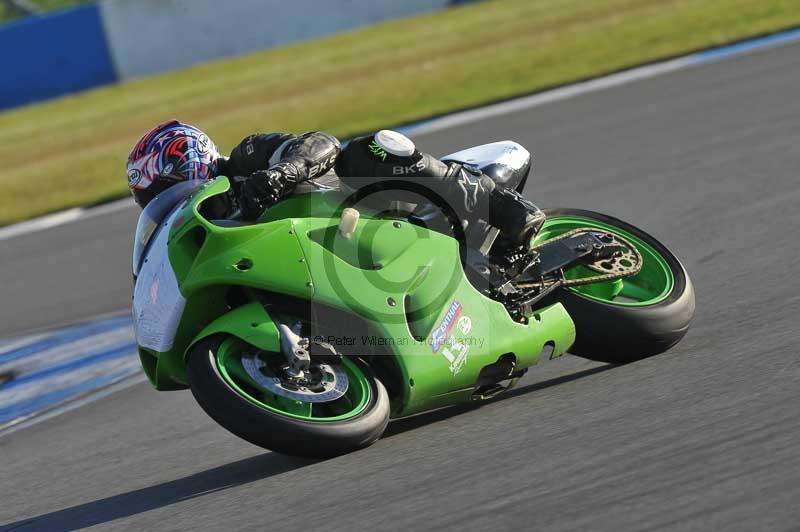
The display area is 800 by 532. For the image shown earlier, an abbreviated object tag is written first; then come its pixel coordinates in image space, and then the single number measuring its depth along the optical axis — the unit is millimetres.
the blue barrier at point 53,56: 44656
